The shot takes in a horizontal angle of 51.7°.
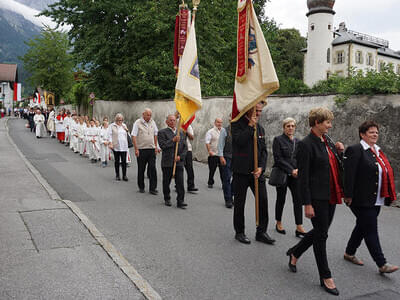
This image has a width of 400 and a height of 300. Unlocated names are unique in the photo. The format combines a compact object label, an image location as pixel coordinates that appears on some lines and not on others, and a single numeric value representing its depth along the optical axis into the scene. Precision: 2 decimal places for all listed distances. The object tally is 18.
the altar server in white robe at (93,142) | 15.63
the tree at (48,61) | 55.59
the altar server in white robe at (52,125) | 27.75
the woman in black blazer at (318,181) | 4.37
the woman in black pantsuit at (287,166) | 6.31
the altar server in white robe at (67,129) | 22.48
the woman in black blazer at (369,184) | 4.70
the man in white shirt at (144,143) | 10.02
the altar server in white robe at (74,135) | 19.00
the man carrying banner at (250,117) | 5.71
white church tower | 59.28
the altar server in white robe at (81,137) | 17.76
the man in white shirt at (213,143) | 10.21
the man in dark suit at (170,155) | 8.38
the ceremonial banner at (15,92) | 92.00
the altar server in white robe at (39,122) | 26.27
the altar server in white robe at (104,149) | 14.51
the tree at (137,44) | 20.75
